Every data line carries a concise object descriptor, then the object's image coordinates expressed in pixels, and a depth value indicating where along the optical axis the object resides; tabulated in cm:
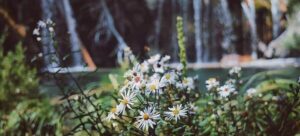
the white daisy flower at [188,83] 200
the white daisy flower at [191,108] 181
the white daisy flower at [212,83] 209
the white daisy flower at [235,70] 225
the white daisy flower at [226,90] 190
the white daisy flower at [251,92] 246
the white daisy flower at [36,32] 204
